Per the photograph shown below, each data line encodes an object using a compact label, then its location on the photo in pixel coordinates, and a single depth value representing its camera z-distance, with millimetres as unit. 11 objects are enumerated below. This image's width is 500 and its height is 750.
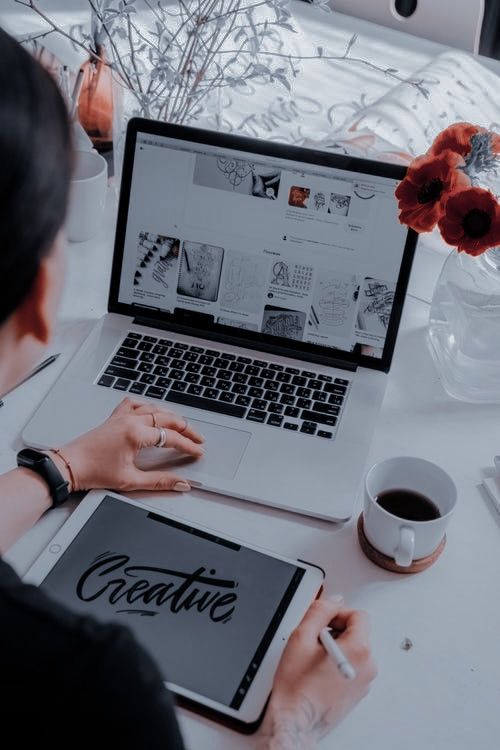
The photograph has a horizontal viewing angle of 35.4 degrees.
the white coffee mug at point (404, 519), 763
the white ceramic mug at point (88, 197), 1205
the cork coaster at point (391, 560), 804
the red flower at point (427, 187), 872
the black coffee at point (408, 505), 808
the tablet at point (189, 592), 688
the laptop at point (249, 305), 945
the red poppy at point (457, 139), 890
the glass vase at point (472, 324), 1012
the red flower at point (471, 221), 851
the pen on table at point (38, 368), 980
